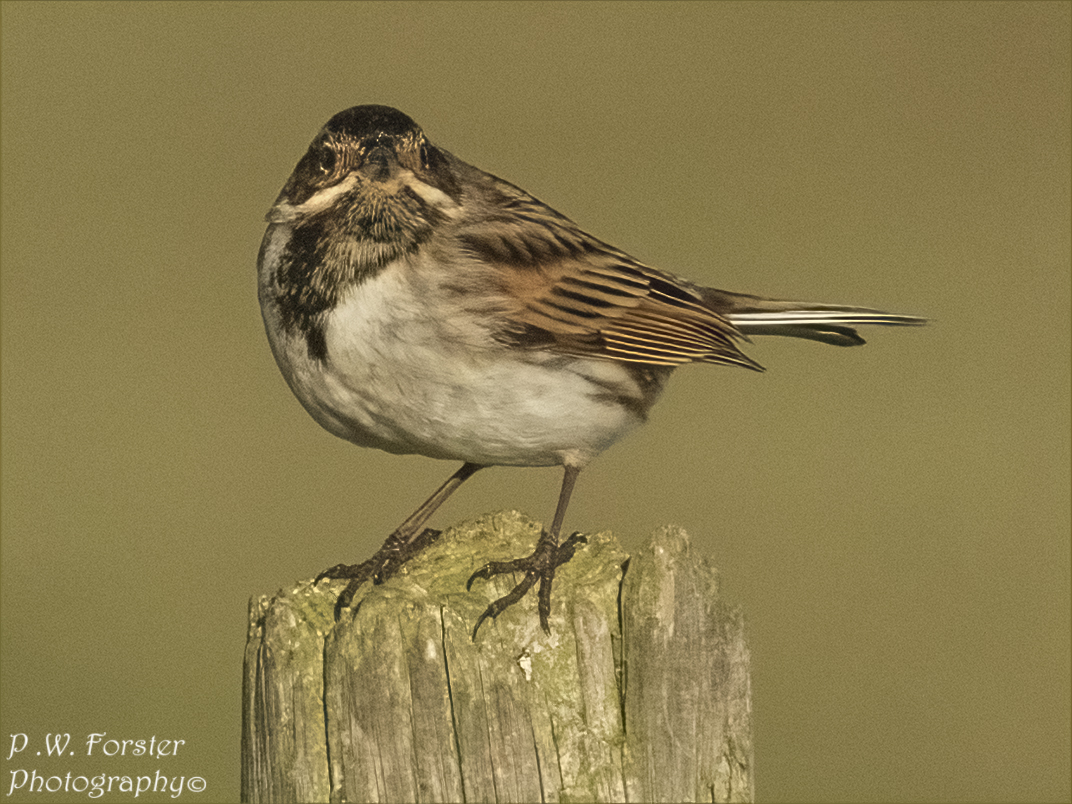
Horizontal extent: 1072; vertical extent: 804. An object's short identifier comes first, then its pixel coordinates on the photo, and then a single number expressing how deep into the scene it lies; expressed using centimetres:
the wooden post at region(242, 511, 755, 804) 727
